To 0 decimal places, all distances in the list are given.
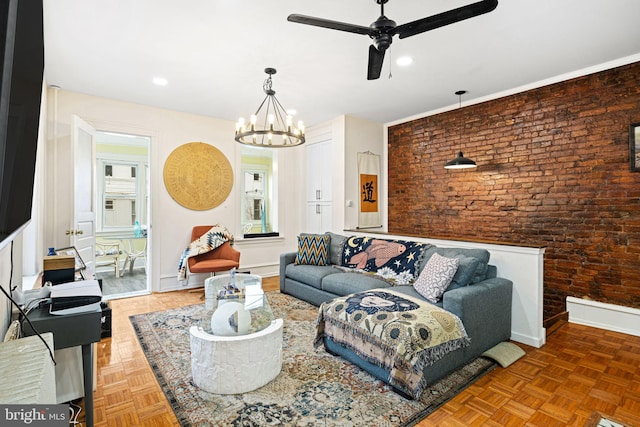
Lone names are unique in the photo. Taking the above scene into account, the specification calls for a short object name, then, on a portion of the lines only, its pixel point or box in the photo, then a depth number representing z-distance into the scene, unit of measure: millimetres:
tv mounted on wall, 735
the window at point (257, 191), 7258
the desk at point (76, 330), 1548
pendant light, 3858
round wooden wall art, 4605
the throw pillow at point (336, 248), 4105
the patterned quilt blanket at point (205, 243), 4345
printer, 1602
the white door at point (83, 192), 3512
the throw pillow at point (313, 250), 4109
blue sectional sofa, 2301
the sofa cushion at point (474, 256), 2676
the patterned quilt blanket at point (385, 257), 3258
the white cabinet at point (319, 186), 5242
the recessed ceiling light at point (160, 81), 3469
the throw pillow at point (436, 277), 2611
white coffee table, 2016
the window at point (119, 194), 6156
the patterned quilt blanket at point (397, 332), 1960
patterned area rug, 1812
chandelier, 2994
